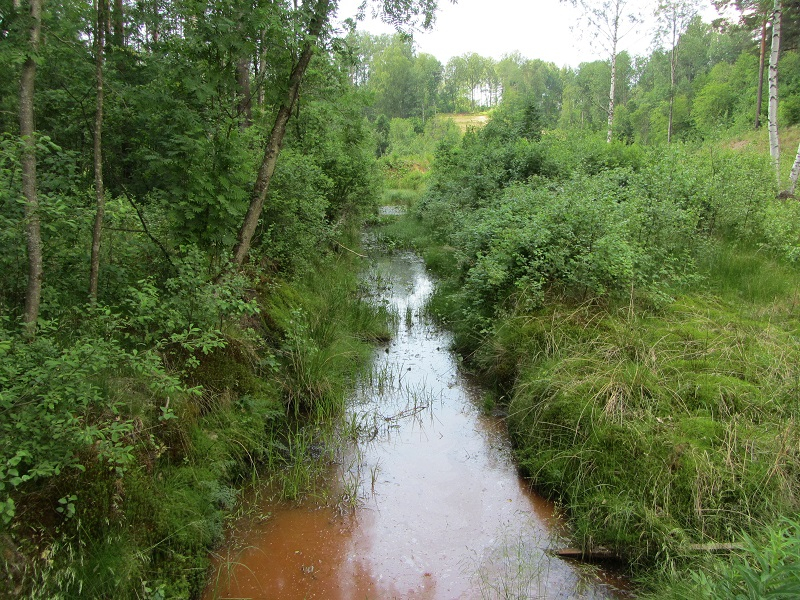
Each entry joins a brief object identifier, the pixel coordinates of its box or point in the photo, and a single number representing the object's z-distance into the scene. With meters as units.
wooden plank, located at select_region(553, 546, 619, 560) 3.71
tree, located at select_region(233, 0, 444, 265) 5.55
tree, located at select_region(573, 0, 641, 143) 21.98
